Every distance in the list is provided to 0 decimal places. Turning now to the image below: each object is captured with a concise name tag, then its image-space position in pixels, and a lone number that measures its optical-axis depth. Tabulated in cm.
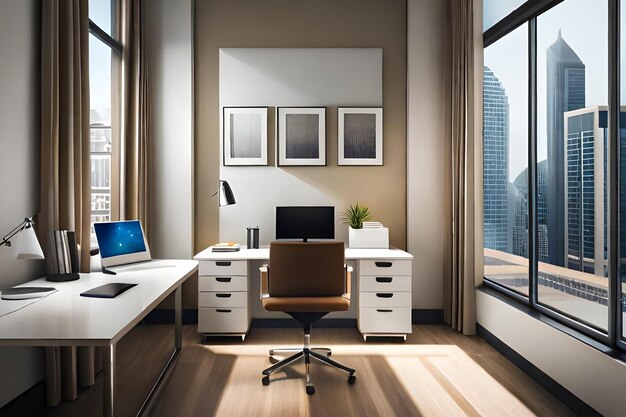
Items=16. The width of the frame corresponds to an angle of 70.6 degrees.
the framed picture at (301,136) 402
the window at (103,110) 327
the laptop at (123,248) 290
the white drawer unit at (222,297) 348
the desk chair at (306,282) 268
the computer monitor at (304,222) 381
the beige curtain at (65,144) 244
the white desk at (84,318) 158
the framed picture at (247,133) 402
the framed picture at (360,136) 403
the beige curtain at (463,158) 358
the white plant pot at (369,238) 376
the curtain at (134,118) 356
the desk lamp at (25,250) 197
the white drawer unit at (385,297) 351
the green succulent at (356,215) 384
